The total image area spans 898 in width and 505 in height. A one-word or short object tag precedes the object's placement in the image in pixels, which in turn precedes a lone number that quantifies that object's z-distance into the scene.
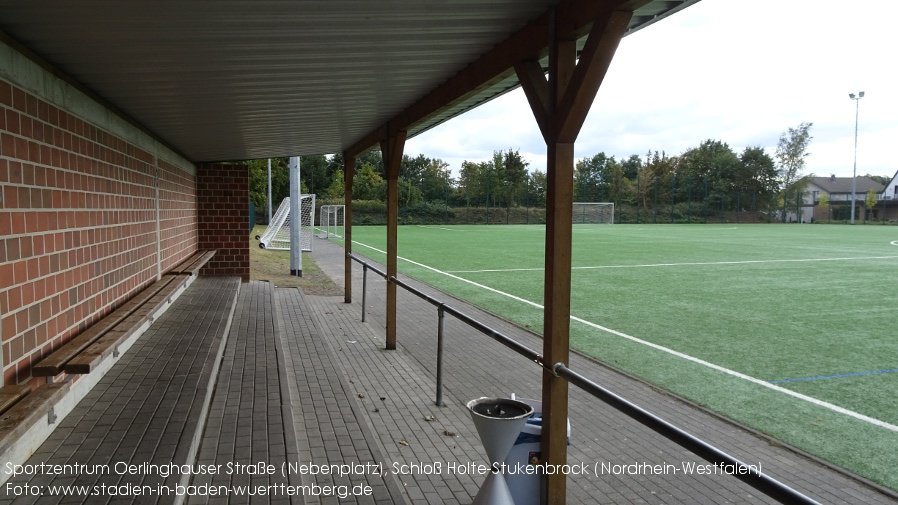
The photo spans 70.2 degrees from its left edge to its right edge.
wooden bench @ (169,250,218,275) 8.13
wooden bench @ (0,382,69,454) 2.39
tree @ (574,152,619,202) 61.97
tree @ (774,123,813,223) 68.69
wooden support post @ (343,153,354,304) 11.17
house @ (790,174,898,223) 62.96
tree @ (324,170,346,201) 53.16
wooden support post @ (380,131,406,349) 7.64
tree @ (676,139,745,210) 59.34
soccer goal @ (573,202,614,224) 57.72
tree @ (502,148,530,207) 58.29
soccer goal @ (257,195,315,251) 24.88
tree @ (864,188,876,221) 66.75
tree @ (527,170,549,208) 57.12
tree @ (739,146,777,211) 63.19
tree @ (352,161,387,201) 55.78
